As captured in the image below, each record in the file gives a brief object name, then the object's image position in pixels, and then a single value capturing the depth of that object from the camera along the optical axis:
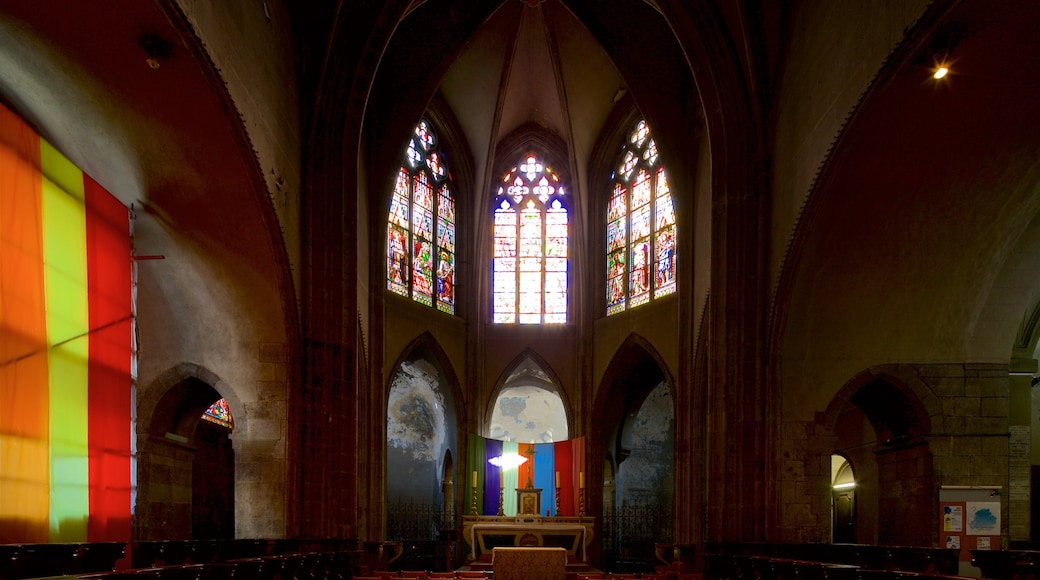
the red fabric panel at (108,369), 12.10
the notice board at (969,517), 14.29
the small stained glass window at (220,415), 22.23
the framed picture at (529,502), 20.50
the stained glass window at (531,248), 27.84
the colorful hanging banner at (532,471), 25.72
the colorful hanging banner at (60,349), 10.32
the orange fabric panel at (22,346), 10.09
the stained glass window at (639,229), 24.98
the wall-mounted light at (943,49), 10.30
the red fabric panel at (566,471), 25.77
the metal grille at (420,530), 25.39
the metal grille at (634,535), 26.45
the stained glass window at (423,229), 25.44
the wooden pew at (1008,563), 8.72
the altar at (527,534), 19.69
